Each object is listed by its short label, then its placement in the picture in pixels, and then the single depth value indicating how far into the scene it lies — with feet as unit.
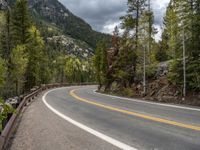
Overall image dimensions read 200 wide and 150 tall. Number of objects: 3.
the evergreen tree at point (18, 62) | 121.80
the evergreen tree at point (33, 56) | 137.79
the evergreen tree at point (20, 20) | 125.95
